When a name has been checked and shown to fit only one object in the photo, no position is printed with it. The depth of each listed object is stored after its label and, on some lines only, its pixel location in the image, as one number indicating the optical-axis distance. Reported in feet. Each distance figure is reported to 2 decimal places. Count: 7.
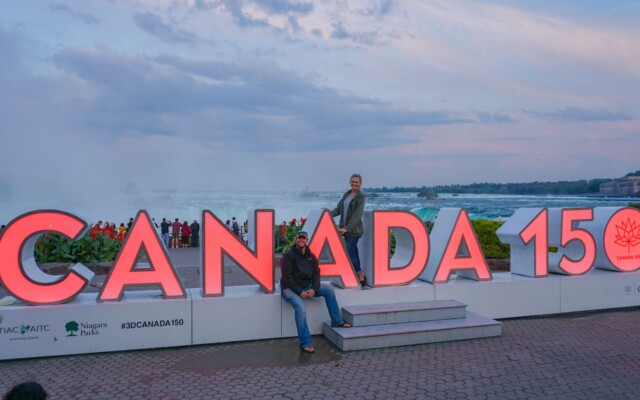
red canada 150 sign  25.17
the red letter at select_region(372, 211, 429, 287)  30.40
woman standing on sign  30.42
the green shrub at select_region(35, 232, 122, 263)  50.72
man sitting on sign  27.22
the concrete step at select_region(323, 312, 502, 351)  26.37
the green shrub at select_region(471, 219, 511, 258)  52.95
